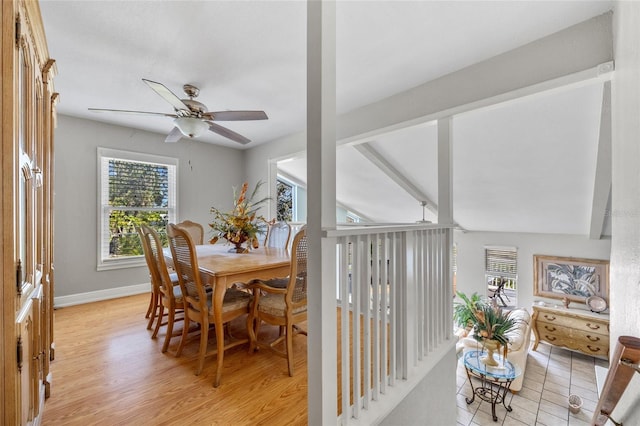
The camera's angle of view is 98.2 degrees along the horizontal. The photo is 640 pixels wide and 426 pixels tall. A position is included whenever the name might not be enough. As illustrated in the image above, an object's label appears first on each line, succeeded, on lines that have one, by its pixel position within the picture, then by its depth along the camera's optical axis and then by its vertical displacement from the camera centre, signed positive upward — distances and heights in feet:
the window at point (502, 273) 18.51 -4.17
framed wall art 15.48 -3.94
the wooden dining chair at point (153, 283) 8.39 -2.29
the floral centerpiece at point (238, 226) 8.95 -0.48
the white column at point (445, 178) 7.42 +0.89
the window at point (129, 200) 12.43 +0.53
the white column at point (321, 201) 3.76 +0.14
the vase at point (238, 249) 9.21 -1.27
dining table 6.20 -1.36
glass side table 10.28 -6.10
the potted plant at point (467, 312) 11.34 -4.48
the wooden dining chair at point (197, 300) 6.26 -2.27
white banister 4.46 -1.84
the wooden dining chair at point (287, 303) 6.40 -2.31
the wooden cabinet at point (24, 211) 2.74 +0.01
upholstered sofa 12.04 -6.17
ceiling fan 7.83 +2.81
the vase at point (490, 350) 10.60 -5.49
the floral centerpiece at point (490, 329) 10.55 -4.55
